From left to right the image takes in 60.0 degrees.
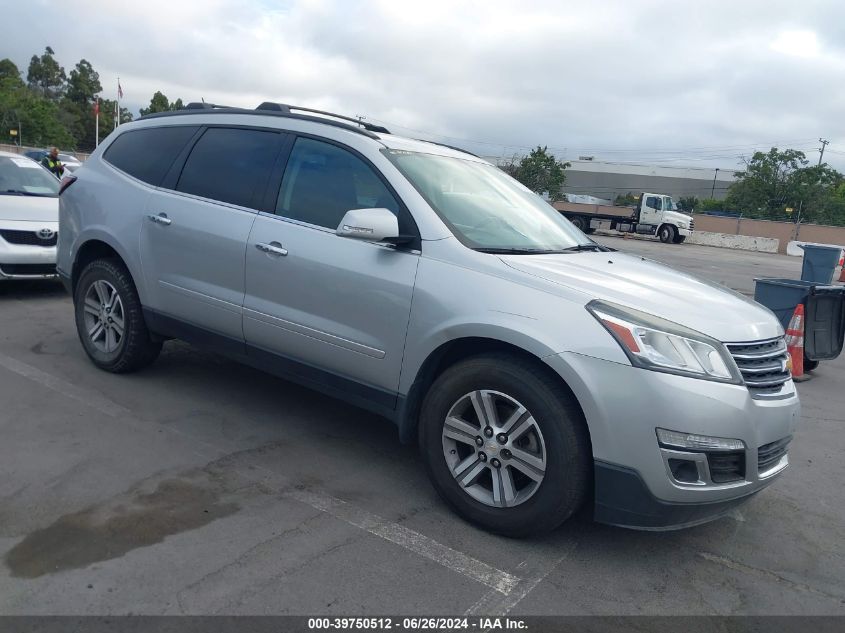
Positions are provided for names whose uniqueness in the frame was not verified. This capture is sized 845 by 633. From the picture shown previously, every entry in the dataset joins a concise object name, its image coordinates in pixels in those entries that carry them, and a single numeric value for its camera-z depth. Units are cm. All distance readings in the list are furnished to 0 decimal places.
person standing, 1803
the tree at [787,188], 5959
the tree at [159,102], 8214
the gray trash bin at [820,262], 1230
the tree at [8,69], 8862
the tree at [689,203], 8162
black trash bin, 743
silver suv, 312
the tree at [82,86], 8925
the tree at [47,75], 9888
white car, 791
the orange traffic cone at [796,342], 739
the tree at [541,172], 5388
